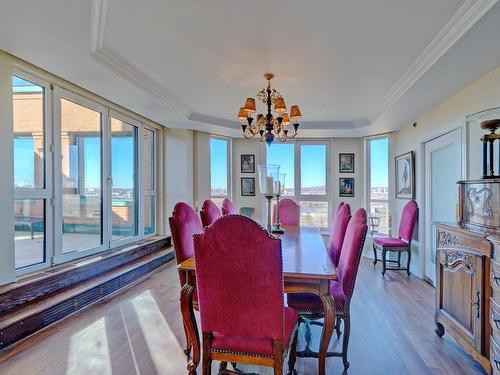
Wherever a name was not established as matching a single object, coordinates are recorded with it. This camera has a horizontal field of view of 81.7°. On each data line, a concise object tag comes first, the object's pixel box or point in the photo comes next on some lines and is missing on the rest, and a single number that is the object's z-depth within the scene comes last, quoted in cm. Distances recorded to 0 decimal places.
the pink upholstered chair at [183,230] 212
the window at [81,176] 330
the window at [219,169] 580
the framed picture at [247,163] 610
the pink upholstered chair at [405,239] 420
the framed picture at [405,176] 444
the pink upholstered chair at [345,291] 187
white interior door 331
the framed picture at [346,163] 597
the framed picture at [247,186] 611
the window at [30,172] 277
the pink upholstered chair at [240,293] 138
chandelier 290
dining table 169
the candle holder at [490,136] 207
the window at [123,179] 416
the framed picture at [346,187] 596
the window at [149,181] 500
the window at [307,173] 609
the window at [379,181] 552
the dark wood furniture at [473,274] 182
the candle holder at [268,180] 296
